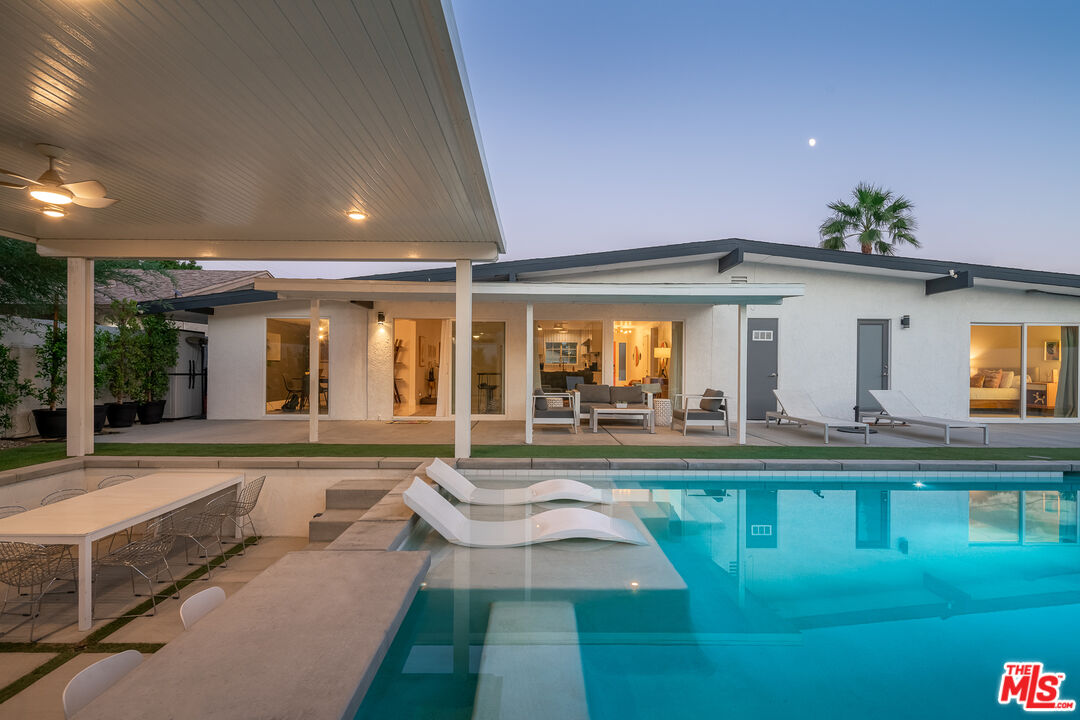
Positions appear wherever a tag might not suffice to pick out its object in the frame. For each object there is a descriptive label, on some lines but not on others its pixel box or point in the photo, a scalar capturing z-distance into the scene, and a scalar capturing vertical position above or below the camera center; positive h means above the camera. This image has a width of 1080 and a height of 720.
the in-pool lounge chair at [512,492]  5.26 -1.45
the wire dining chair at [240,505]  4.88 -1.54
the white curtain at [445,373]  11.13 -0.40
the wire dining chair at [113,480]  5.46 -1.44
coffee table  9.23 -1.09
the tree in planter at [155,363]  10.27 -0.24
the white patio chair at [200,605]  2.20 -1.16
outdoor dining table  3.54 -1.29
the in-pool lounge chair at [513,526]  4.13 -1.45
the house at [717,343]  11.11 +0.30
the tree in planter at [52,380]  8.09 -0.48
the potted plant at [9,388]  7.70 -0.60
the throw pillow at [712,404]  9.27 -0.86
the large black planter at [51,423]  8.06 -1.16
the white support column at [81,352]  6.61 -0.02
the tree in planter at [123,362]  9.55 -0.21
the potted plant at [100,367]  9.23 -0.30
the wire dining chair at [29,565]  3.62 -1.57
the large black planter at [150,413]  10.34 -1.27
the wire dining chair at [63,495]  5.46 -1.62
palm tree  15.72 +4.35
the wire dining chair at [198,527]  4.53 -1.72
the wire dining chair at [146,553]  3.90 -1.59
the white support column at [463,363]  6.65 -0.11
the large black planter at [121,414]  9.42 -1.18
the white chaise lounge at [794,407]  9.57 -1.01
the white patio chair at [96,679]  1.57 -1.11
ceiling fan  3.87 +1.27
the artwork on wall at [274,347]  11.25 +0.13
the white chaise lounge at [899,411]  8.89 -0.99
